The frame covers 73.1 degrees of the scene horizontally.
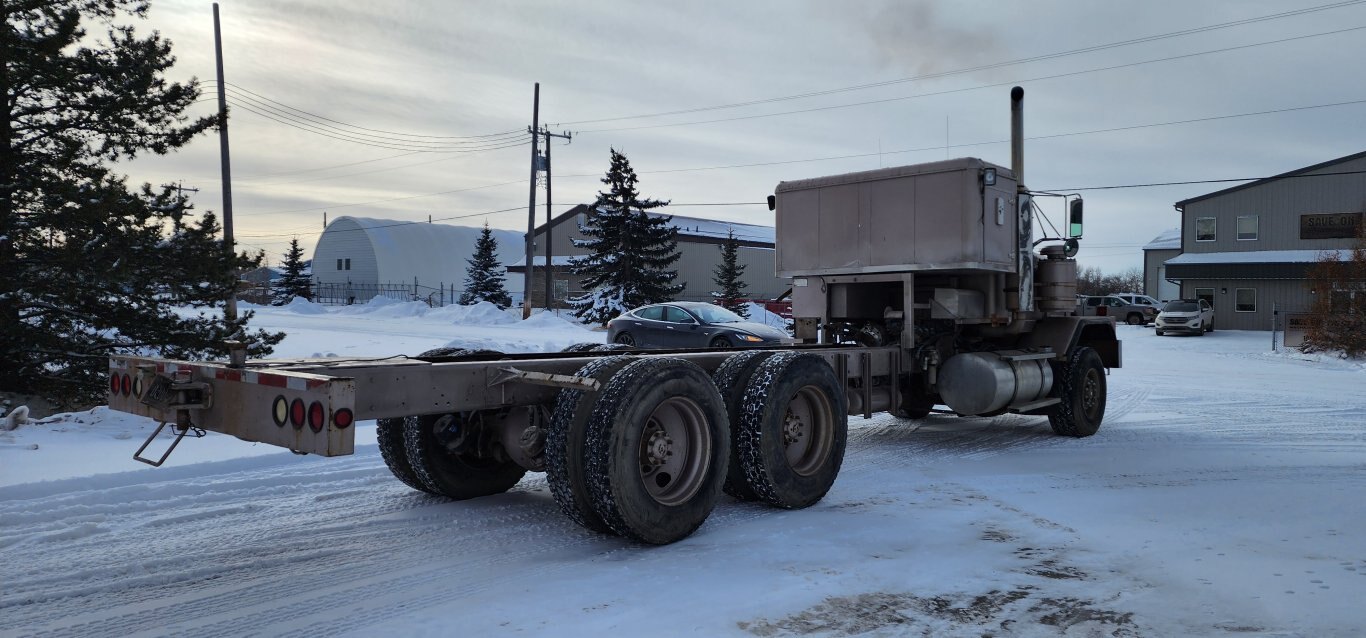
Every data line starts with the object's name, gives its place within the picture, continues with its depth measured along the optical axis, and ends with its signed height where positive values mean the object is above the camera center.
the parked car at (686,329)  17.79 -0.25
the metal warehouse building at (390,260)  65.69 +4.21
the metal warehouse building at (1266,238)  35.69 +3.21
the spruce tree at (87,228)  10.15 +1.01
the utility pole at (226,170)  26.08 +4.17
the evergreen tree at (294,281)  61.59 +2.37
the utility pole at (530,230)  36.16 +3.50
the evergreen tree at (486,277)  52.94 +2.28
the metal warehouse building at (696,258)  53.25 +3.56
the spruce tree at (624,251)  36.57 +2.66
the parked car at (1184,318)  33.84 -0.05
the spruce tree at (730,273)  43.62 +2.09
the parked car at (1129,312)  41.91 +0.21
